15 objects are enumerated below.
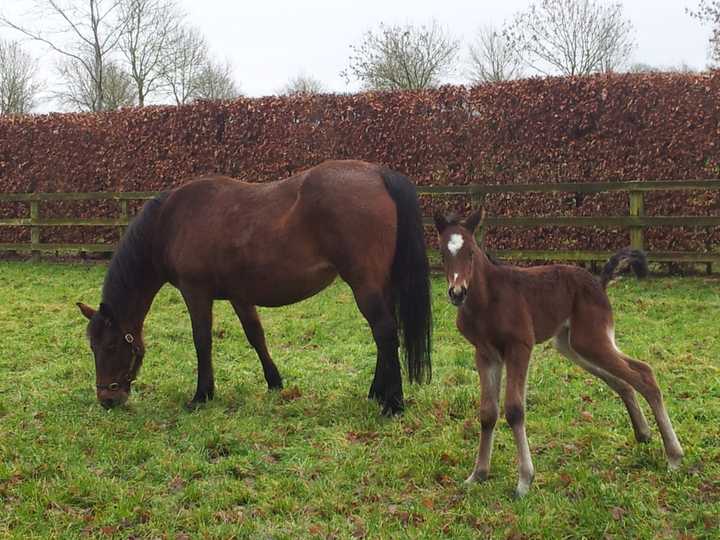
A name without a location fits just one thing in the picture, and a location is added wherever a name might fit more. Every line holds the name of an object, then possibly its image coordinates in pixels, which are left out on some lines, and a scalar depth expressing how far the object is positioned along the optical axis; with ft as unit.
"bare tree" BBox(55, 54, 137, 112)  89.67
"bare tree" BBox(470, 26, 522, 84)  93.30
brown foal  12.41
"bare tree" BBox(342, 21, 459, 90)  80.64
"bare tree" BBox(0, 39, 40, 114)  105.29
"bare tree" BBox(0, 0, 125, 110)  72.43
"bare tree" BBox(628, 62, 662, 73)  94.68
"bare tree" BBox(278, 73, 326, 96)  129.57
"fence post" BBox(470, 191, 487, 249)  33.73
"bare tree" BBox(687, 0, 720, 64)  63.62
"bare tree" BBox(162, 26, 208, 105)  84.38
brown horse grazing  16.61
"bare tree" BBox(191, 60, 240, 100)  101.60
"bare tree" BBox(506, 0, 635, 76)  79.46
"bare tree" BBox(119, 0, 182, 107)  78.28
